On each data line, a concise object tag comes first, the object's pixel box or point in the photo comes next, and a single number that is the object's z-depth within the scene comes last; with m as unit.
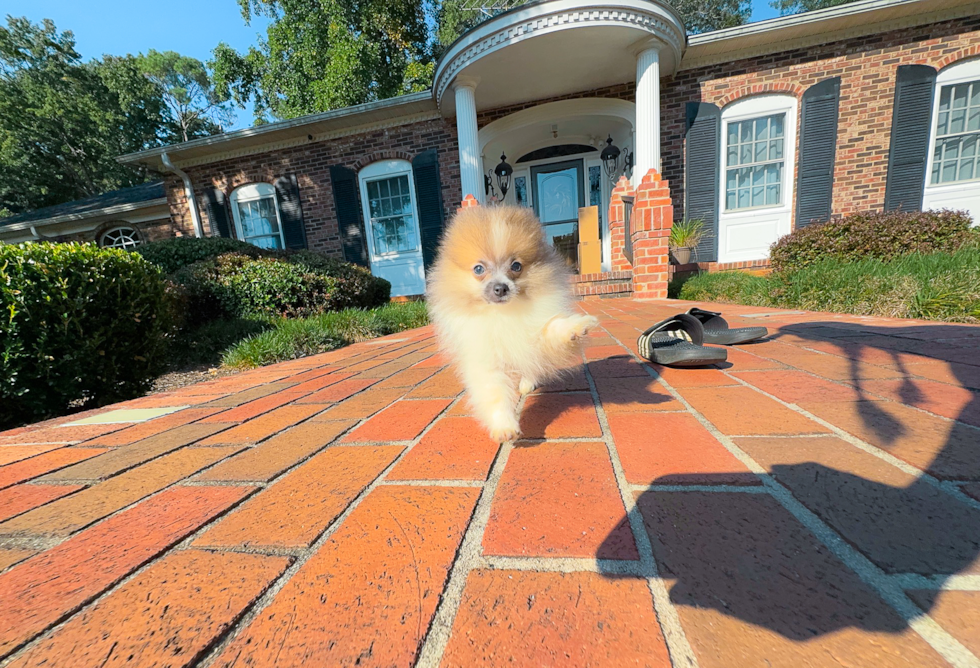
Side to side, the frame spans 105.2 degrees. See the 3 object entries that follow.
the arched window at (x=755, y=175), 8.18
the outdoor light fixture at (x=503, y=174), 9.66
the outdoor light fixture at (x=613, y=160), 9.18
